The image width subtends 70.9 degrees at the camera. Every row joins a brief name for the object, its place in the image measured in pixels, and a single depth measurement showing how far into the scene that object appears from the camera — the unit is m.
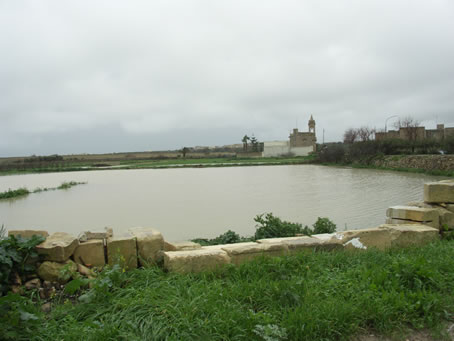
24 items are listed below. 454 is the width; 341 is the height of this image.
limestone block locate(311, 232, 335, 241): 4.98
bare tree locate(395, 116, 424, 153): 42.56
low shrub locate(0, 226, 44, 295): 2.92
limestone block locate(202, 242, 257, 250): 4.00
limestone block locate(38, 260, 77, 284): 3.27
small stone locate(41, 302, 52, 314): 2.93
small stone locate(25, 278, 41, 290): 3.17
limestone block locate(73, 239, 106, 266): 3.62
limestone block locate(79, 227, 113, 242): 3.93
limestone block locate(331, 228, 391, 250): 4.47
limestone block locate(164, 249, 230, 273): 3.42
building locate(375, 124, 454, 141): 42.72
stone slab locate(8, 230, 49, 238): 3.67
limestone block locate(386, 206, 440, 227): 5.34
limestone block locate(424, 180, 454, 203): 5.65
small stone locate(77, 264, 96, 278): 3.45
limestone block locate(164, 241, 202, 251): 4.12
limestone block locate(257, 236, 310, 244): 4.21
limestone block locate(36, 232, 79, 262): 3.38
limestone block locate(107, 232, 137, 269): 3.65
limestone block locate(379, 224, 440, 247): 4.66
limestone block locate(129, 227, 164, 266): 3.73
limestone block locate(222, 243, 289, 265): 3.73
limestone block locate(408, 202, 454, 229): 5.51
